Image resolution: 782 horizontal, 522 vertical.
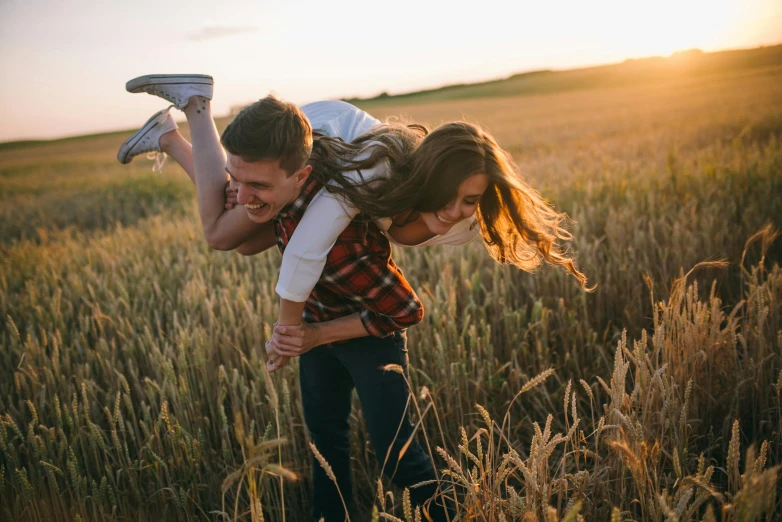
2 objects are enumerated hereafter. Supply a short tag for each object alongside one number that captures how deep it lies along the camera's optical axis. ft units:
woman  4.29
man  4.28
